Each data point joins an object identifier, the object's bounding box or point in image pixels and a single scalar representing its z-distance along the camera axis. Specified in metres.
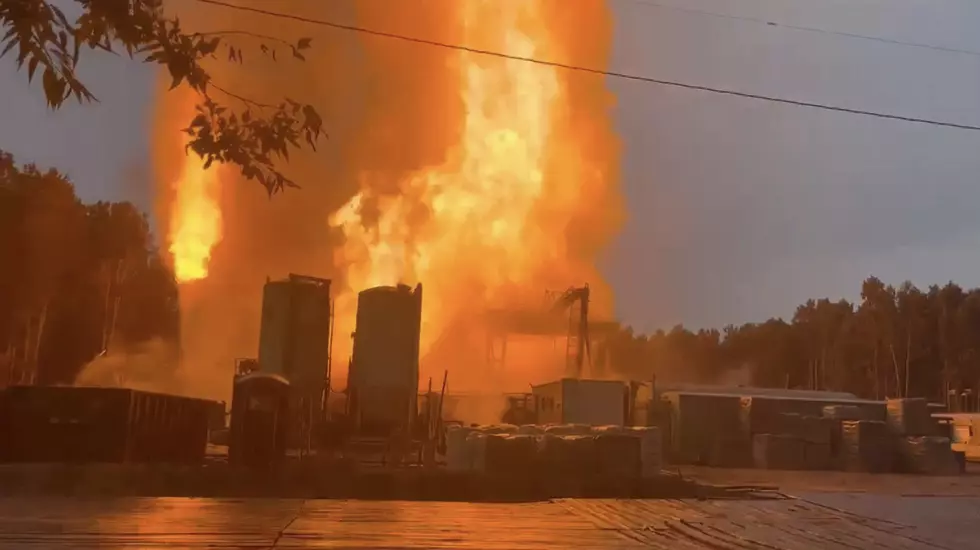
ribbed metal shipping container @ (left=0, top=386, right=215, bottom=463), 21.83
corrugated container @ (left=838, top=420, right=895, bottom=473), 32.84
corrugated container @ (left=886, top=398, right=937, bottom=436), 34.75
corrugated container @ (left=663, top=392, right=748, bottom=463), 37.25
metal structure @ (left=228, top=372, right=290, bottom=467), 21.47
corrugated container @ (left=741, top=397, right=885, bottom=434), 36.84
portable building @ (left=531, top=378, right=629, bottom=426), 37.03
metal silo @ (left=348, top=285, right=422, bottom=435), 26.30
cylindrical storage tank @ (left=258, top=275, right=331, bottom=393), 26.61
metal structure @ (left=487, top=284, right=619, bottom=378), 52.59
